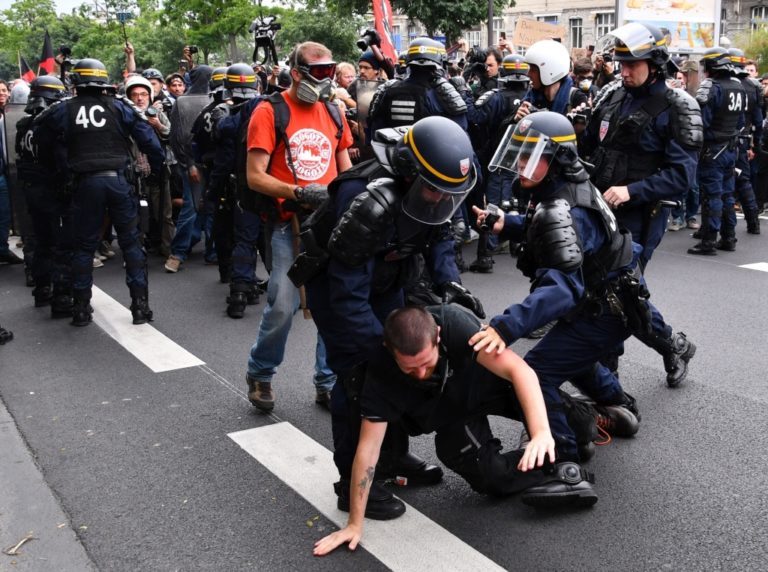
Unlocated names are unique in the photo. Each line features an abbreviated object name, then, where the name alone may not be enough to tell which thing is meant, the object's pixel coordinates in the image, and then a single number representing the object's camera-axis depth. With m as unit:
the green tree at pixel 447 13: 33.66
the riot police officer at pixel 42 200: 7.35
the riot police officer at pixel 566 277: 3.46
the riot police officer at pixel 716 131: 8.83
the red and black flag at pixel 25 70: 14.82
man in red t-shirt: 4.57
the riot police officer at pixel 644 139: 5.09
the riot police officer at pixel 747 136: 9.34
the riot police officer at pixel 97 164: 6.49
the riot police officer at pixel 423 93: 6.97
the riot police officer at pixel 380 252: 3.14
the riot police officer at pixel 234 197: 7.01
